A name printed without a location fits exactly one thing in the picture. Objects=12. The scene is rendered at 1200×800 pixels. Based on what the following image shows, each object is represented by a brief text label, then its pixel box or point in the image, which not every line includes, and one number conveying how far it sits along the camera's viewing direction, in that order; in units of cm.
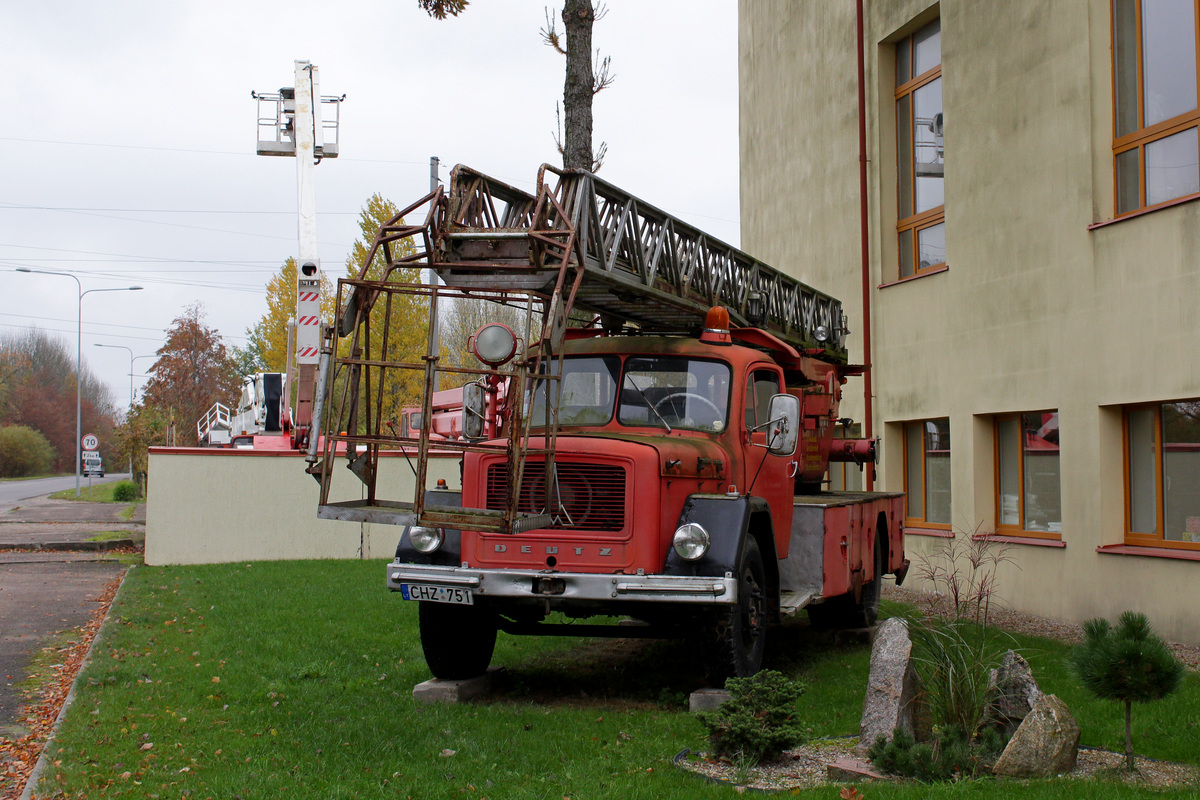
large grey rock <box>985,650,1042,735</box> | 574
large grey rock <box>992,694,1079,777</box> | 525
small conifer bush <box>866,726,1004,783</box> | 535
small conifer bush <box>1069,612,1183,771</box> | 521
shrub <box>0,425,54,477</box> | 6950
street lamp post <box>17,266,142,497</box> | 4658
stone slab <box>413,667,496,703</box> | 753
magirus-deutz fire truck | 677
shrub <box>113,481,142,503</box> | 3653
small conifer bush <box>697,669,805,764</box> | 571
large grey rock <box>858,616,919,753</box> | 574
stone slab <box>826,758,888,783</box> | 539
